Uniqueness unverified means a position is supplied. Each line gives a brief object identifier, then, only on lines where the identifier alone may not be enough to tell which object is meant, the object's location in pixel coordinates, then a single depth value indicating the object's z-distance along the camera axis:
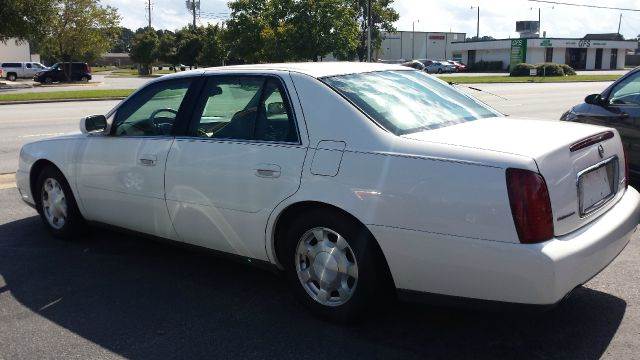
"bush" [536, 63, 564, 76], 53.66
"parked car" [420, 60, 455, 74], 68.50
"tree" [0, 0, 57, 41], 36.81
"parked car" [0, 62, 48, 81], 57.91
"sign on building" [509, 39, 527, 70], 64.88
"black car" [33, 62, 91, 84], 50.66
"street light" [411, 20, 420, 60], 109.00
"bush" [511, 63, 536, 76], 54.50
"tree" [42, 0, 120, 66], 50.66
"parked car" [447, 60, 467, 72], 72.83
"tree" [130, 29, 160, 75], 71.88
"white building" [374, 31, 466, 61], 109.12
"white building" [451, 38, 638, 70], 77.25
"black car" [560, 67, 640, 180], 6.61
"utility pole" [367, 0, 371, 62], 38.71
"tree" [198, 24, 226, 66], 58.49
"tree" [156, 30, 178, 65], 69.75
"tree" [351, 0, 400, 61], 69.00
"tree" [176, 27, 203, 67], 67.12
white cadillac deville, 3.18
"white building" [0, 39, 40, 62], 72.31
